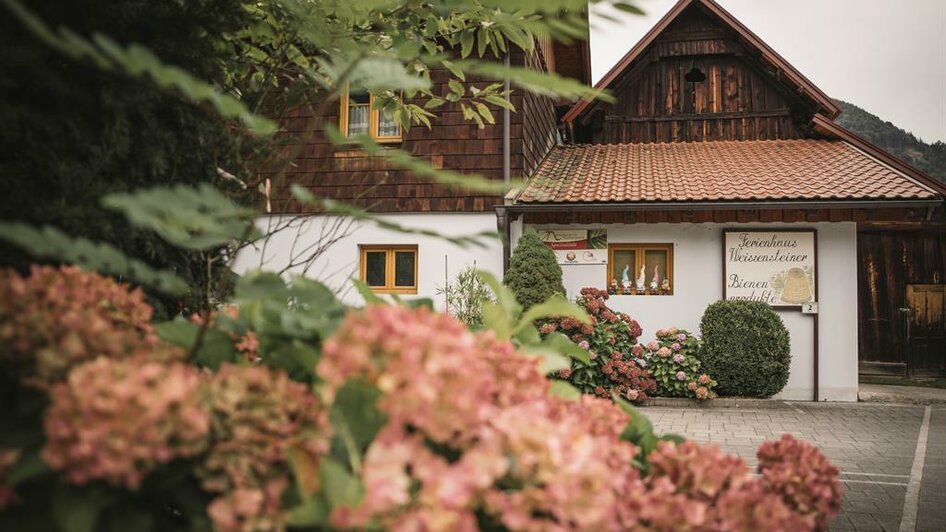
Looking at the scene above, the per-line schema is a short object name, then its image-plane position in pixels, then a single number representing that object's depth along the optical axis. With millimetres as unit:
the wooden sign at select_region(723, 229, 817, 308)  9883
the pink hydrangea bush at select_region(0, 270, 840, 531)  671
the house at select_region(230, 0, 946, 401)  9766
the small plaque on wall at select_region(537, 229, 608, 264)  10359
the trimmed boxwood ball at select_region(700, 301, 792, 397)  9211
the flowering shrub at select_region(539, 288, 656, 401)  9273
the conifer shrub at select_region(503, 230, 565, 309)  9234
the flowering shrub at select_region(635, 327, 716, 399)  9359
